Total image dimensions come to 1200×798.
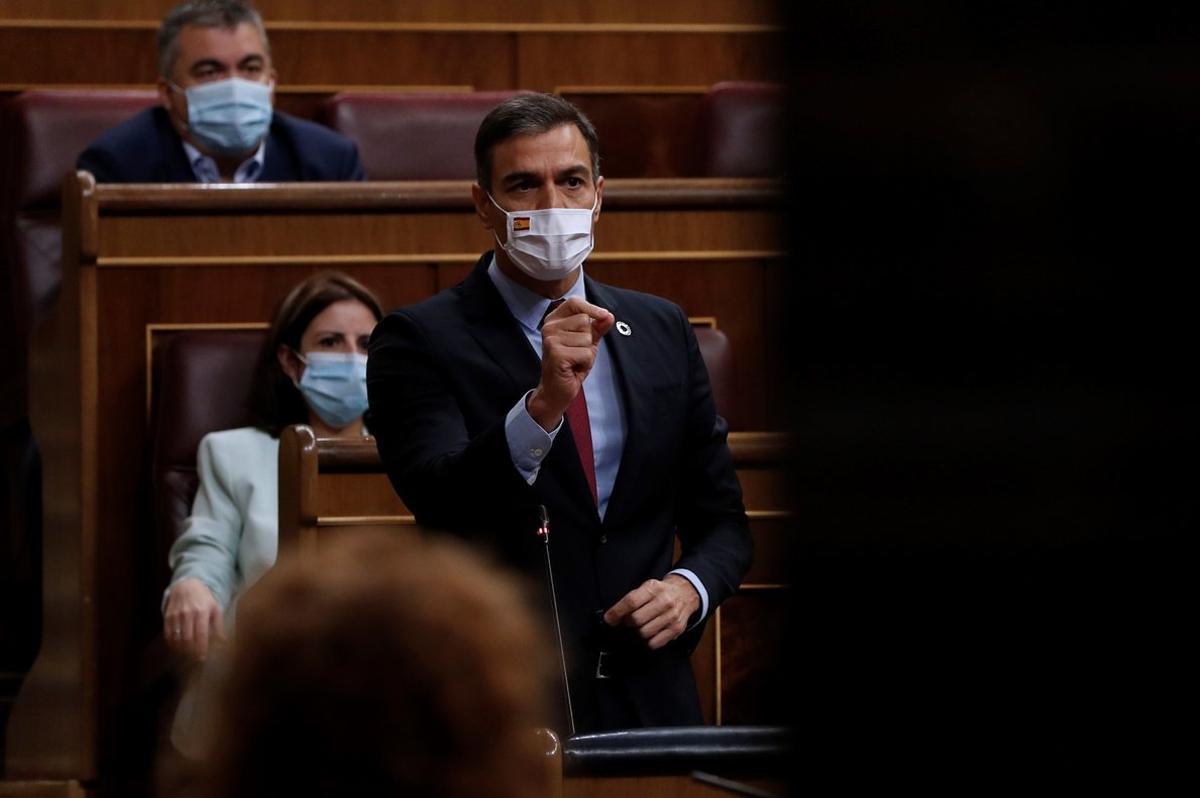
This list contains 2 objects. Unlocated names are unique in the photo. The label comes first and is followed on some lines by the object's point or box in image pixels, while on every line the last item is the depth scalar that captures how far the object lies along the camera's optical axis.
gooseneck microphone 7.34
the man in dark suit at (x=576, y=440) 7.35
